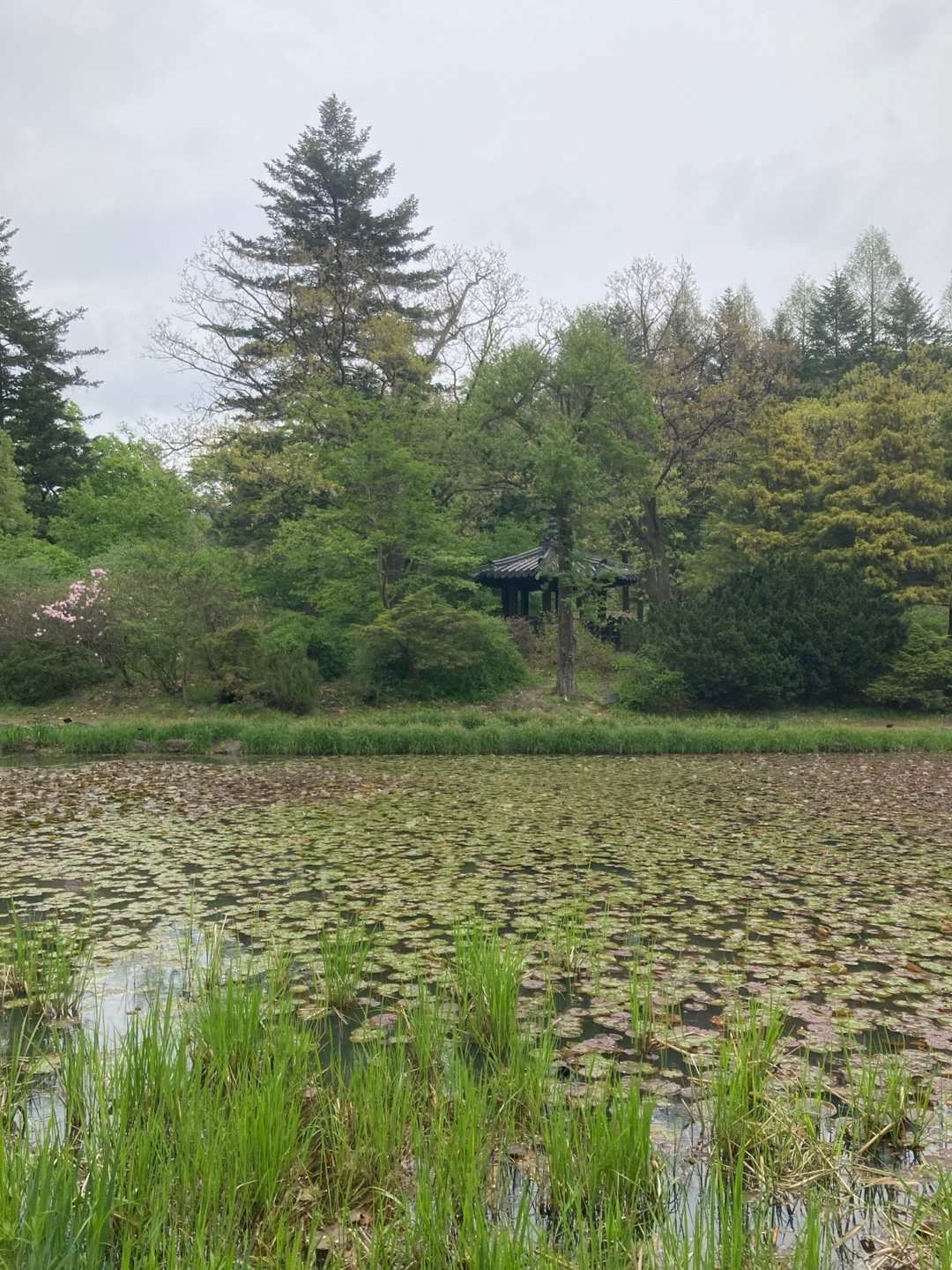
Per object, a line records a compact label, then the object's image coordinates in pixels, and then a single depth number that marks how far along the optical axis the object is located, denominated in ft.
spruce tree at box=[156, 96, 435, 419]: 77.20
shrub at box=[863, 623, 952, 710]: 58.65
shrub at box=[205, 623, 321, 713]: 56.44
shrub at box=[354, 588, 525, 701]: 58.85
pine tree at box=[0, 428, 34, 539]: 83.35
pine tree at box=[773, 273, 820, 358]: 118.52
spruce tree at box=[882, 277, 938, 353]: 112.68
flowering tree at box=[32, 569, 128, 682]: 59.47
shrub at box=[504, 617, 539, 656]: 75.97
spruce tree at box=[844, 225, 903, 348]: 122.11
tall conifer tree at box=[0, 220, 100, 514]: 98.12
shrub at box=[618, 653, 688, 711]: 59.16
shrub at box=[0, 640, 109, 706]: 58.65
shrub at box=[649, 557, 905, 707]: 58.23
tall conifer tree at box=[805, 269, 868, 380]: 114.01
